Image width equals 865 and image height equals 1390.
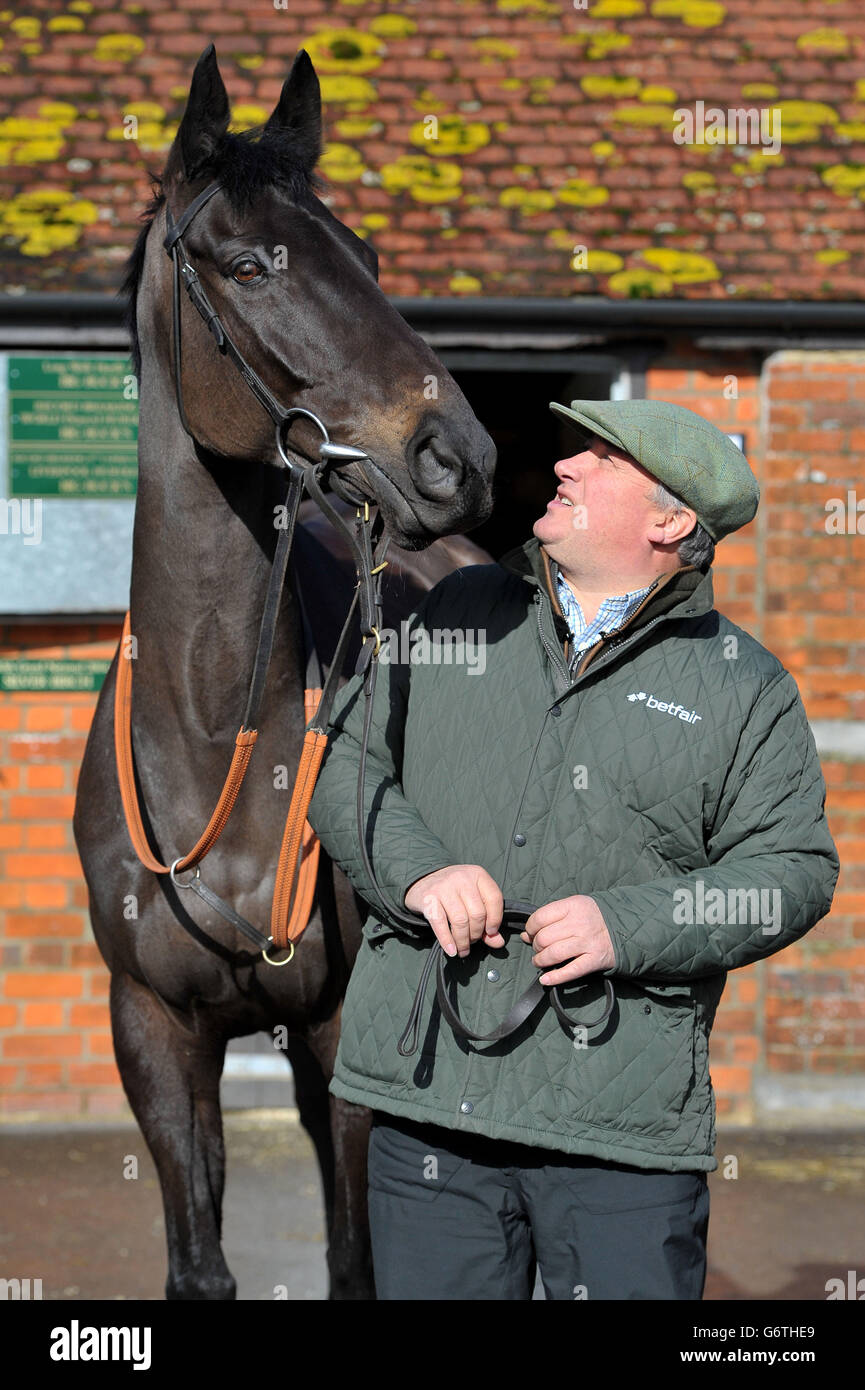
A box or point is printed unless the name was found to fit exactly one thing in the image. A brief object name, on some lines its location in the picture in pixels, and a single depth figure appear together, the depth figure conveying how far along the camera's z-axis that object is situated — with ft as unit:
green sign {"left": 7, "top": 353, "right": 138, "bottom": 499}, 36.65
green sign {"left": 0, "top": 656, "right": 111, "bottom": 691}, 37.50
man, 13.34
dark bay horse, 15.83
